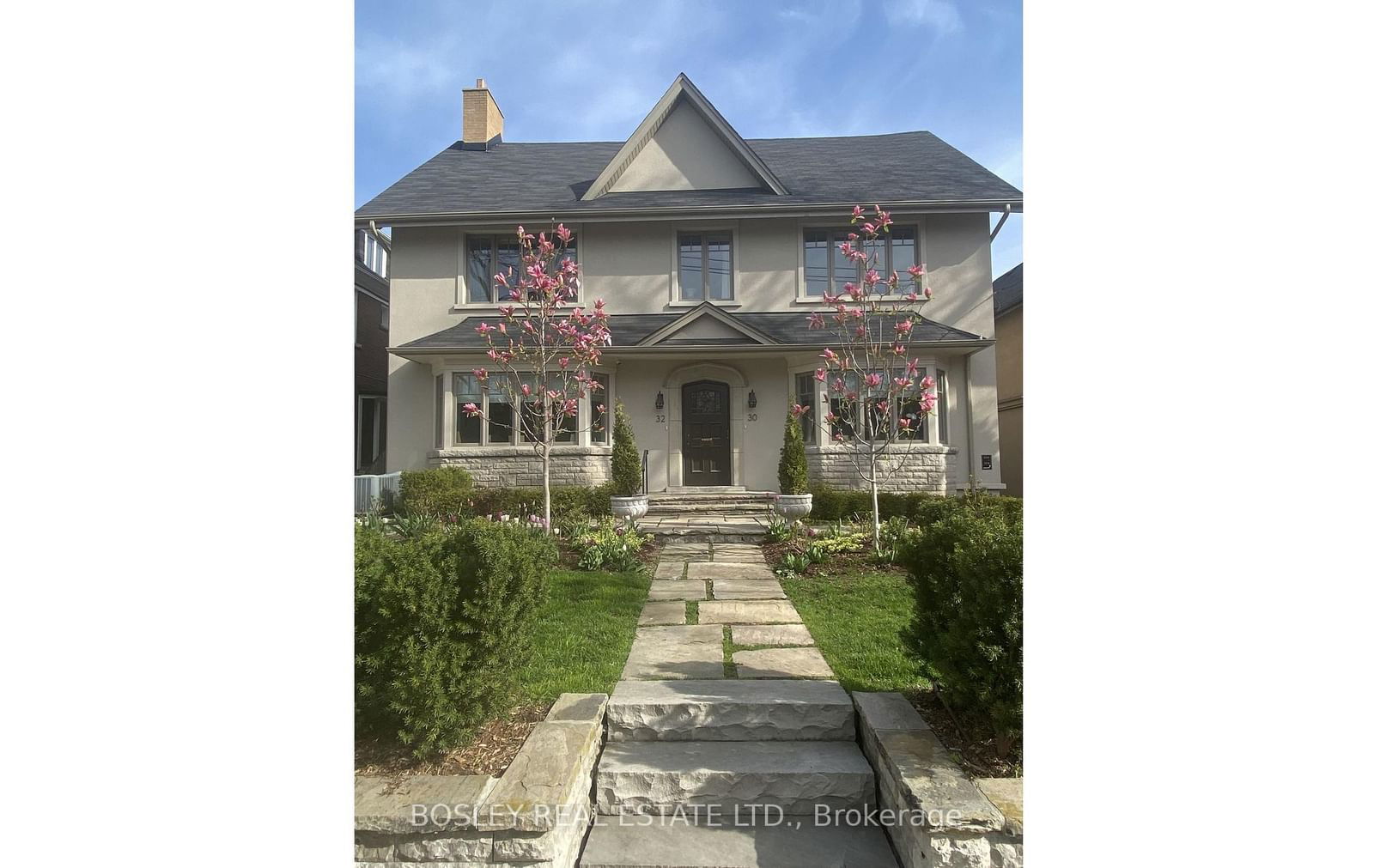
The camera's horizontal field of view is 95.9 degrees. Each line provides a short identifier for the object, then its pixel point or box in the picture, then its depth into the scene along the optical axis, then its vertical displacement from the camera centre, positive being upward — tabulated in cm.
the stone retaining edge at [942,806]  166 -101
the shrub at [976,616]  194 -55
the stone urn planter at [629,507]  770 -67
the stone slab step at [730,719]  258 -112
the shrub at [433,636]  198 -60
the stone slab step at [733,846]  197 -130
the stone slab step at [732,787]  227 -123
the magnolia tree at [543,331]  654 +136
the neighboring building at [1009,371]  1031 +140
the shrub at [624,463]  851 -13
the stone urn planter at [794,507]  759 -66
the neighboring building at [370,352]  1188 +215
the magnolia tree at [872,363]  658 +111
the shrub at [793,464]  875 -16
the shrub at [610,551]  592 -96
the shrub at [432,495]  906 -58
